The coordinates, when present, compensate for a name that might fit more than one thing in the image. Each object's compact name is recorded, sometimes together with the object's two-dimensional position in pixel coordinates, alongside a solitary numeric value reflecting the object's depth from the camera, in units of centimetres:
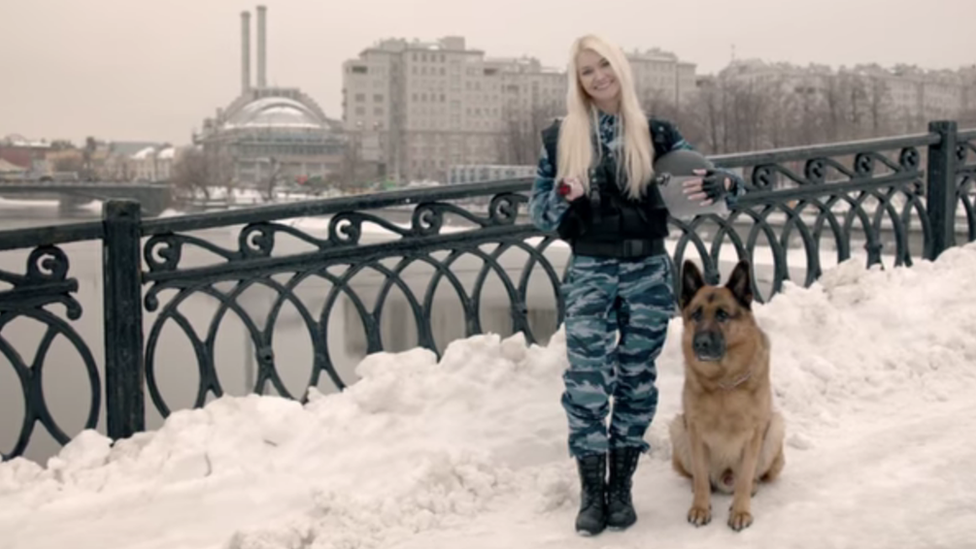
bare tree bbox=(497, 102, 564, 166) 6762
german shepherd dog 345
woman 355
